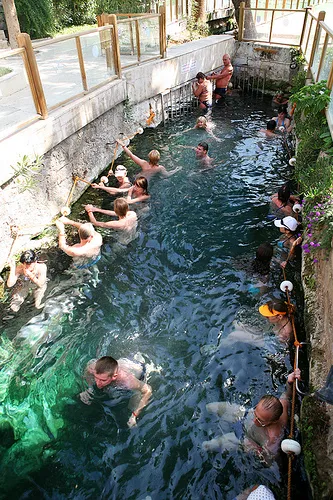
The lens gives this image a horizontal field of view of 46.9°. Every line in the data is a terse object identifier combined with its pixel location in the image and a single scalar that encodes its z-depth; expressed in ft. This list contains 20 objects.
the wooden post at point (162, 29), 39.74
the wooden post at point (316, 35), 37.93
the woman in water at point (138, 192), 28.32
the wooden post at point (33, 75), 21.42
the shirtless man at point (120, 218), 25.21
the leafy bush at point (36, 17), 54.60
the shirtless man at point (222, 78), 50.48
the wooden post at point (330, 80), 27.88
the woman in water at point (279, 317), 17.84
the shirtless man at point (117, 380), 14.90
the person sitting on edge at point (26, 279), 20.70
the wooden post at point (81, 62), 26.95
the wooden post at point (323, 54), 31.04
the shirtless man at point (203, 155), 34.60
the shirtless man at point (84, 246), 23.11
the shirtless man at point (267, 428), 13.60
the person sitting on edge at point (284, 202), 25.77
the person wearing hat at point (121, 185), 30.25
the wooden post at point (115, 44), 31.56
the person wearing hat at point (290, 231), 22.49
